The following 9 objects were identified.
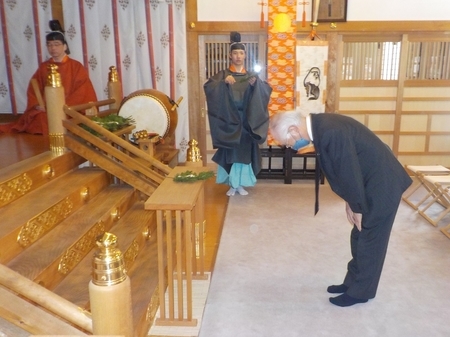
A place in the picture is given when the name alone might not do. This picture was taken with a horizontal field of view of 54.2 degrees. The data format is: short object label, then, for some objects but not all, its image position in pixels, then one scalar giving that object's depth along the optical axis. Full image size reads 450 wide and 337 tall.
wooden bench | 5.75
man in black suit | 2.44
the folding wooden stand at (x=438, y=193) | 4.11
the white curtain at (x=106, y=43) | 5.65
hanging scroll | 5.54
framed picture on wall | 5.71
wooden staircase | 1.53
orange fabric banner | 5.52
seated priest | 4.79
